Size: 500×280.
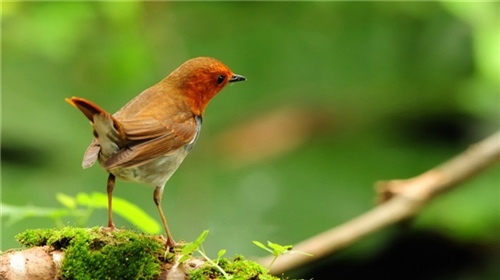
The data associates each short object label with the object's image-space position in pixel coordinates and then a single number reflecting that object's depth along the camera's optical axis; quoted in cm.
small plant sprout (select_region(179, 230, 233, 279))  425
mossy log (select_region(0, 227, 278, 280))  443
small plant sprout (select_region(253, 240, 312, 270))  427
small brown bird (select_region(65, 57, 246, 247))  522
